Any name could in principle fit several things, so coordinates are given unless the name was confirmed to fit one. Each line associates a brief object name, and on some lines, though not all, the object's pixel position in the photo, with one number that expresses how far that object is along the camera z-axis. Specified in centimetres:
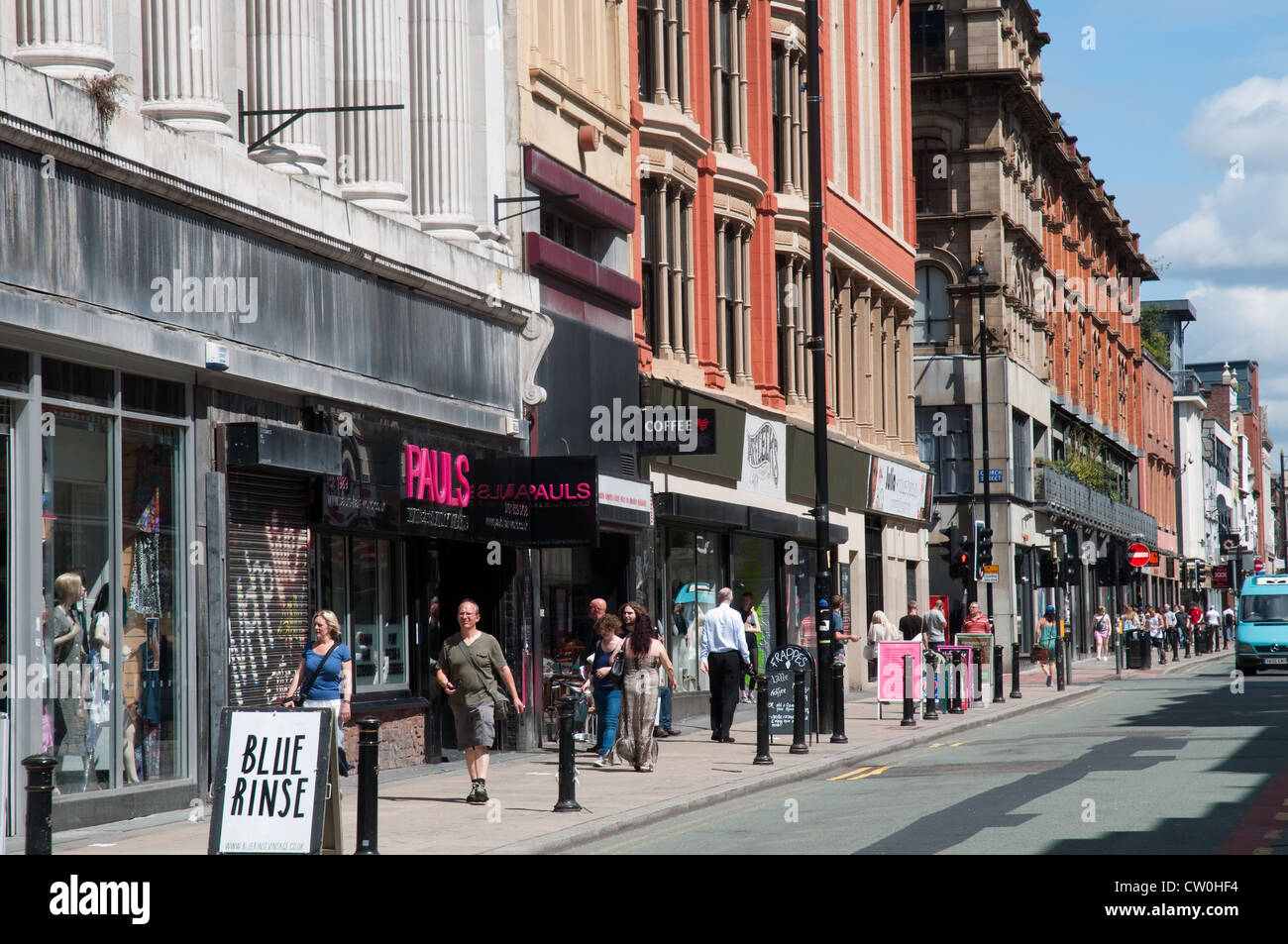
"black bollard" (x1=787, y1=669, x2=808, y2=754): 2202
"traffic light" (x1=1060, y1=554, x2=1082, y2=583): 4159
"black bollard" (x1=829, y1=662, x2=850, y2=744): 2369
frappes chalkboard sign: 2364
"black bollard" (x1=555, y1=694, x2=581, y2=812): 1574
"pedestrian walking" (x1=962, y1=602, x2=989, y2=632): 3688
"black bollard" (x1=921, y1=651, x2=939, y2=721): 2840
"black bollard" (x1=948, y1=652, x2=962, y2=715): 2998
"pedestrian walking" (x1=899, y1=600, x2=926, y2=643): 3400
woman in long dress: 2003
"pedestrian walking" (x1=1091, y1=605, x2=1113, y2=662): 6309
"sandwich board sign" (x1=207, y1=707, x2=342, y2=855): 1112
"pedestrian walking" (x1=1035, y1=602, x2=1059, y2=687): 5358
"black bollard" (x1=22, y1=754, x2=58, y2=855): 971
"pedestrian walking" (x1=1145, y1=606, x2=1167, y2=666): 6130
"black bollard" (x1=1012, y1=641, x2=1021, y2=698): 3455
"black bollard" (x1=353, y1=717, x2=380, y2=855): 1228
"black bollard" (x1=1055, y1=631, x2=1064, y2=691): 3828
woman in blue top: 1598
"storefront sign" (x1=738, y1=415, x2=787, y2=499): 3300
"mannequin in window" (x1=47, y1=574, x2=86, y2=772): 1464
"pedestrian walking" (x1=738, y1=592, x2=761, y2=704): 3184
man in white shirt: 2405
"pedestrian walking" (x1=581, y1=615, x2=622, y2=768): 2102
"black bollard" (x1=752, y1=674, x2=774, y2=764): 2055
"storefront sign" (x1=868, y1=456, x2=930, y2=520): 4219
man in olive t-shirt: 1652
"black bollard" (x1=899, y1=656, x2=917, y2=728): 2694
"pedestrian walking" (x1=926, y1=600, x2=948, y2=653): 3634
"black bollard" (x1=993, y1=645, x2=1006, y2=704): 3359
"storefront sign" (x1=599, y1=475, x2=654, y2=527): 2554
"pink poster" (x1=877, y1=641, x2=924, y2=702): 2836
